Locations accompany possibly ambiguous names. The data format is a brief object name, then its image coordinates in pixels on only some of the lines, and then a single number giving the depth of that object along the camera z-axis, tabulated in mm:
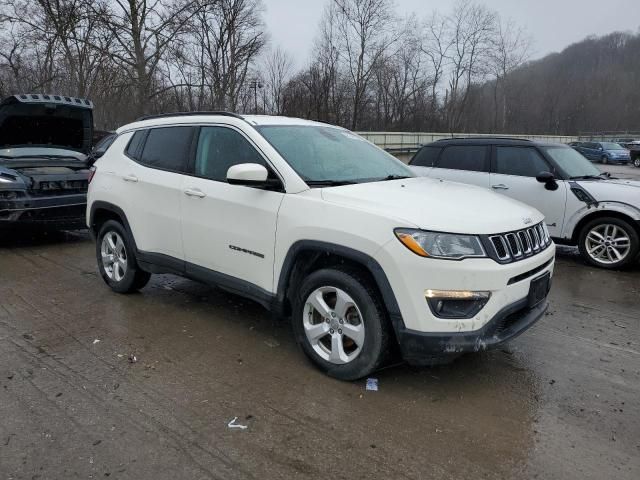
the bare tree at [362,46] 44594
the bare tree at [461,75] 58219
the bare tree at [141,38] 26938
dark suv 7387
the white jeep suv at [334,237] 3090
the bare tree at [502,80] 65625
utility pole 38531
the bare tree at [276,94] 42572
